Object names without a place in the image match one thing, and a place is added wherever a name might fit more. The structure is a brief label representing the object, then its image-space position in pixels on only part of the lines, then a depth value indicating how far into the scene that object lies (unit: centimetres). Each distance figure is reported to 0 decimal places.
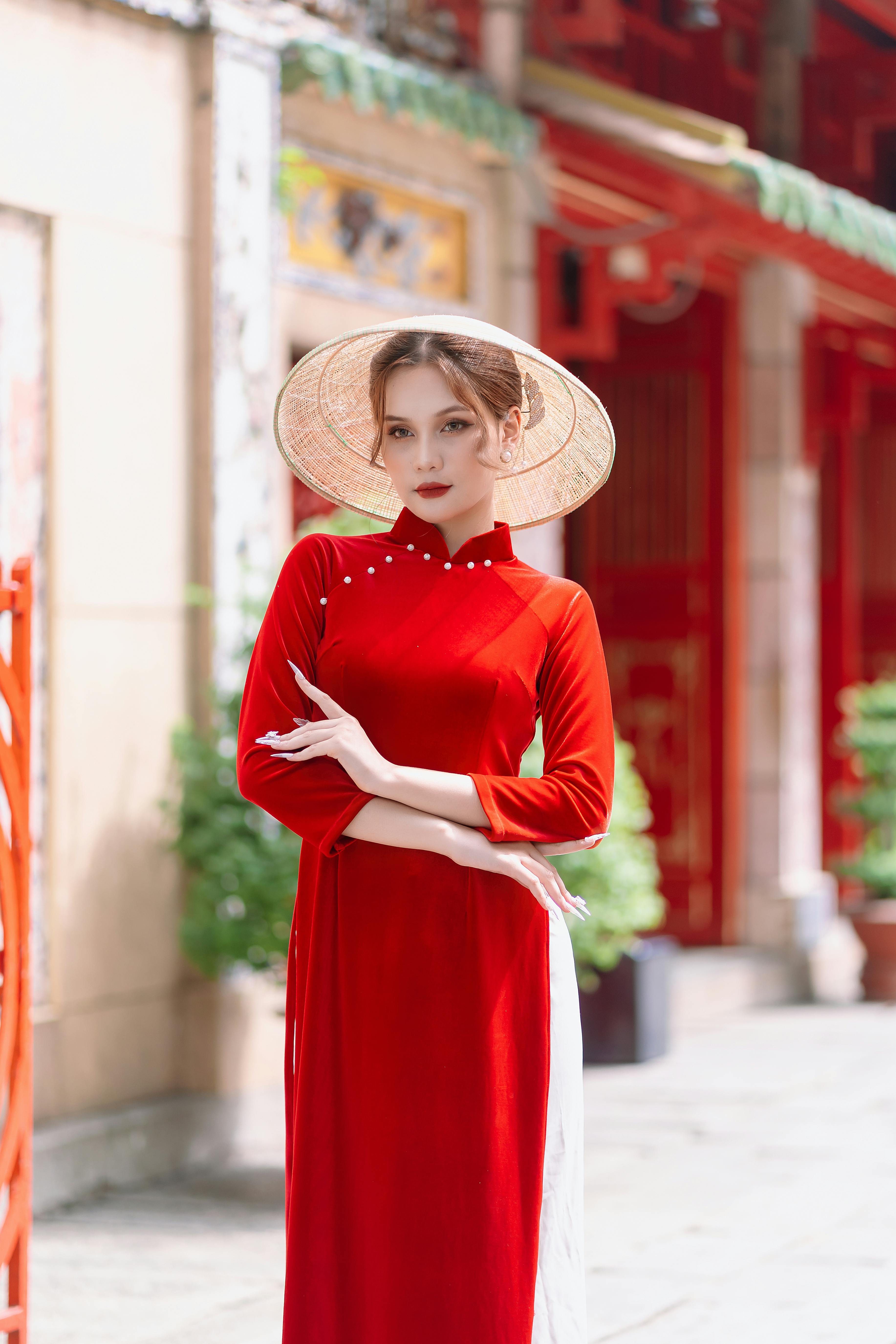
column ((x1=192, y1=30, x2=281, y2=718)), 1180
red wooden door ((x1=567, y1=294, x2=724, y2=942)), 1944
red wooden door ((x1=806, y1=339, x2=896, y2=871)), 2069
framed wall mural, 1302
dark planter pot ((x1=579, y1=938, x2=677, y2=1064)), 1491
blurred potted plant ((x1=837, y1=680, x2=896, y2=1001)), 1841
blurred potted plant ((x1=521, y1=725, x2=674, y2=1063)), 1203
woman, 519
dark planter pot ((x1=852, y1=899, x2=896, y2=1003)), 1833
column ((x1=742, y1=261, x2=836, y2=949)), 1909
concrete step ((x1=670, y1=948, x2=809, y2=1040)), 1719
